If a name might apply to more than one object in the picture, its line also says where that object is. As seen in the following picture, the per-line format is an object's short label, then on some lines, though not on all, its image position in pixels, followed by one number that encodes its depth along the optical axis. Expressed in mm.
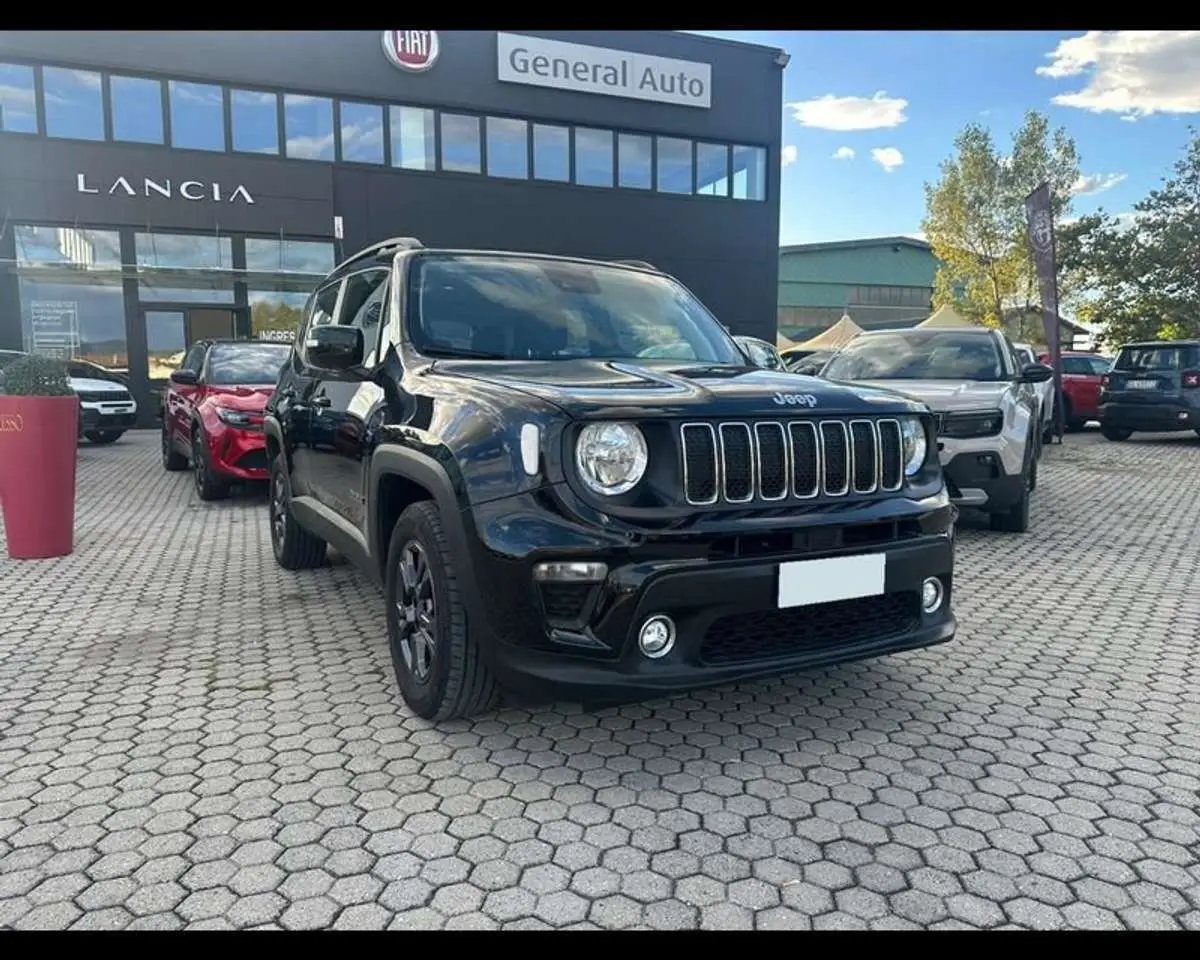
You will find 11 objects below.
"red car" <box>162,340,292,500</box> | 8062
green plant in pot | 6223
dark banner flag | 14461
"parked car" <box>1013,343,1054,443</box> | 12323
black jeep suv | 2650
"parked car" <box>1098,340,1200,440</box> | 14055
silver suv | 6531
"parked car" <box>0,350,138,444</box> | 13727
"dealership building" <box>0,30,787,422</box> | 16141
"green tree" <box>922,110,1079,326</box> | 27875
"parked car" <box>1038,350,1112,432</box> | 17031
